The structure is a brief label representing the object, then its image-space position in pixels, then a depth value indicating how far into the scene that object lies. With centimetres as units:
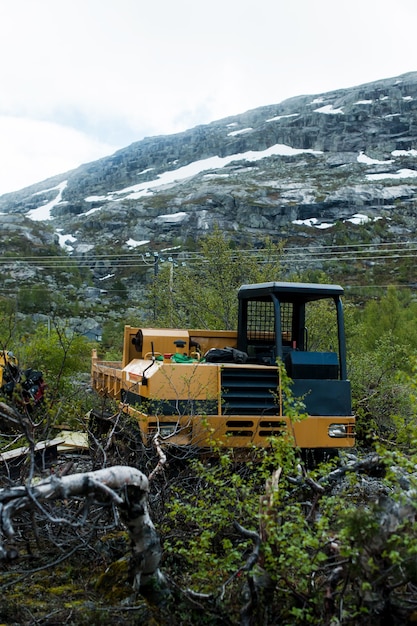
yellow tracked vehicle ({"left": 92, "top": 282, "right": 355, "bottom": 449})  745
